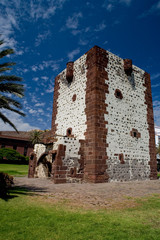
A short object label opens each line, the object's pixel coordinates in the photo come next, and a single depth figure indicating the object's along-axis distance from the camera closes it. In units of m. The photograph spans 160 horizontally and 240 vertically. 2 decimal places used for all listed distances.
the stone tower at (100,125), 9.55
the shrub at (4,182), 5.11
